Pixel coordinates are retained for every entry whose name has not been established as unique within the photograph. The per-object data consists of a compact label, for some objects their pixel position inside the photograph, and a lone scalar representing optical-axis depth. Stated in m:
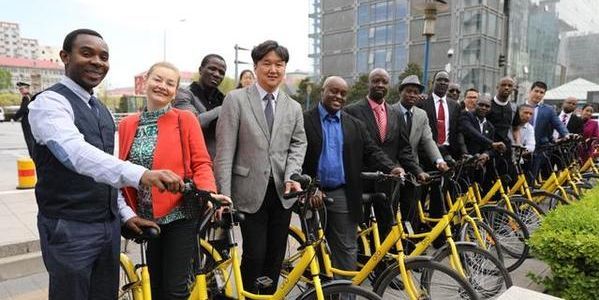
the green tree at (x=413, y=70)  42.81
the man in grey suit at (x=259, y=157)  2.96
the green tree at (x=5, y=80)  86.27
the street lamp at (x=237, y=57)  25.78
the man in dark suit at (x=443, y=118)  5.25
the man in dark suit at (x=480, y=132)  5.13
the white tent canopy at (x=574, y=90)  32.88
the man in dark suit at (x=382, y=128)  3.90
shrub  2.97
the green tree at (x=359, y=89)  46.94
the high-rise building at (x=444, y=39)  47.41
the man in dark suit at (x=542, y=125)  6.34
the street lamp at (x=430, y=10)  7.89
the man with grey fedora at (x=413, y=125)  4.29
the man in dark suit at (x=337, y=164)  3.41
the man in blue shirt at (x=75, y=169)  1.86
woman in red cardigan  2.53
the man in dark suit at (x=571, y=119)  8.02
